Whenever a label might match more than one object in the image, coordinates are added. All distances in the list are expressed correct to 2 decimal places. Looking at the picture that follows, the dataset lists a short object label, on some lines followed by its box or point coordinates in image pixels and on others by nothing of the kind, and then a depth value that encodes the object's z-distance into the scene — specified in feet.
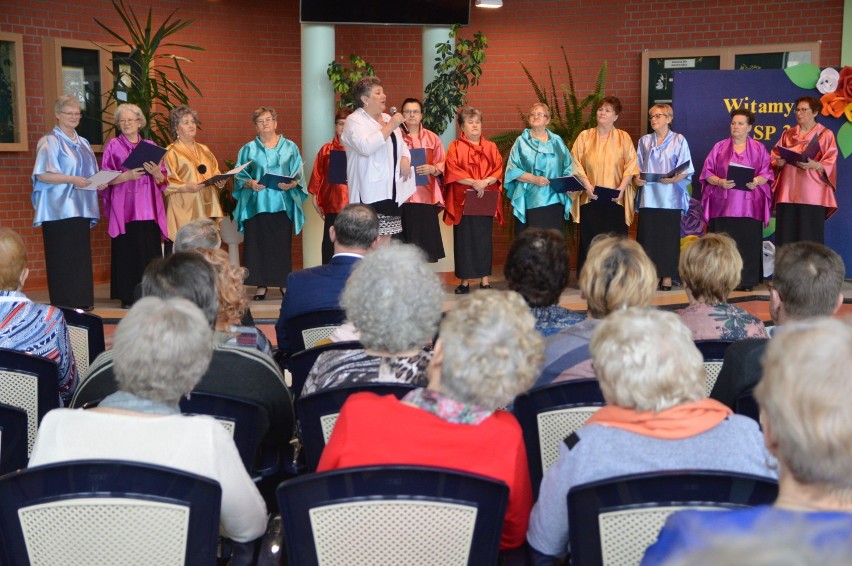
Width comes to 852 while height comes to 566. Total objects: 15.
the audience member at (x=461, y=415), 6.10
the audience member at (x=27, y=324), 9.77
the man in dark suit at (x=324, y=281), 12.00
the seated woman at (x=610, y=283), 8.79
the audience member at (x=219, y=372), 8.43
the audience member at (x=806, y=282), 9.17
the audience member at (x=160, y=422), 6.12
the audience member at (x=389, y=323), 7.77
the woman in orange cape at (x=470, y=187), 25.04
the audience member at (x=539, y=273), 10.21
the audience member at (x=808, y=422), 3.90
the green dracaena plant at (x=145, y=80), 24.93
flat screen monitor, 26.13
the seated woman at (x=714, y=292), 10.09
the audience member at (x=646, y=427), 5.99
